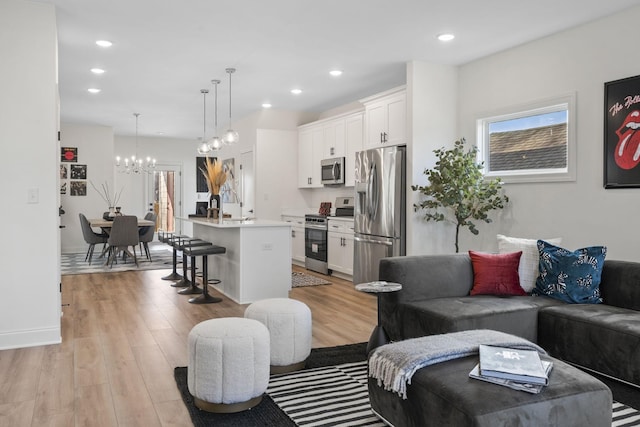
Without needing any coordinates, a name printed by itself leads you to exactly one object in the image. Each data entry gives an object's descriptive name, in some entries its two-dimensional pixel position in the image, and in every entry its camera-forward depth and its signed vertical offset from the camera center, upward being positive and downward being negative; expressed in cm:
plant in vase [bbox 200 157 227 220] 621 +29
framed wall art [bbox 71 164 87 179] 1012 +59
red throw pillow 366 -56
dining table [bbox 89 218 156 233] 815 -40
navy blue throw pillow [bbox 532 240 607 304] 345 -52
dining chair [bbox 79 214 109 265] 829 -61
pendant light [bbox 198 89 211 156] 643 +153
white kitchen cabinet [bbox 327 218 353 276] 666 -63
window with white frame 453 +59
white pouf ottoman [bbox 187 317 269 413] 254 -87
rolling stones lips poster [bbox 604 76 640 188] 390 +54
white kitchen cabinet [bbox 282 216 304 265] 802 -64
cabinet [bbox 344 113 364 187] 700 +85
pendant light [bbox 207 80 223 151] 614 +73
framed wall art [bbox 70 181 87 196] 1013 +24
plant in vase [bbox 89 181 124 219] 1035 +10
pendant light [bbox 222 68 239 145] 579 +76
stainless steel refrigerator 559 -10
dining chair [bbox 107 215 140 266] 768 -50
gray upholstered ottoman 184 -77
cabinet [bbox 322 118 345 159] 740 +94
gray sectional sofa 292 -72
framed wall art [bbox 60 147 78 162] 1008 +93
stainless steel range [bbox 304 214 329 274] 727 -64
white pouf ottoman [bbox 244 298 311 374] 312 -84
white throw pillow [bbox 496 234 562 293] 375 -46
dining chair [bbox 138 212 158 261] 888 -62
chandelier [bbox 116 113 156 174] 1109 +81
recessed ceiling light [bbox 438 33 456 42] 461 +154
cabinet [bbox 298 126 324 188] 802 +75
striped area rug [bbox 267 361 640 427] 250 -110
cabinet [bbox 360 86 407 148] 573 +100
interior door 866 +26
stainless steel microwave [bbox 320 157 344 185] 740 +45
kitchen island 522 -64
